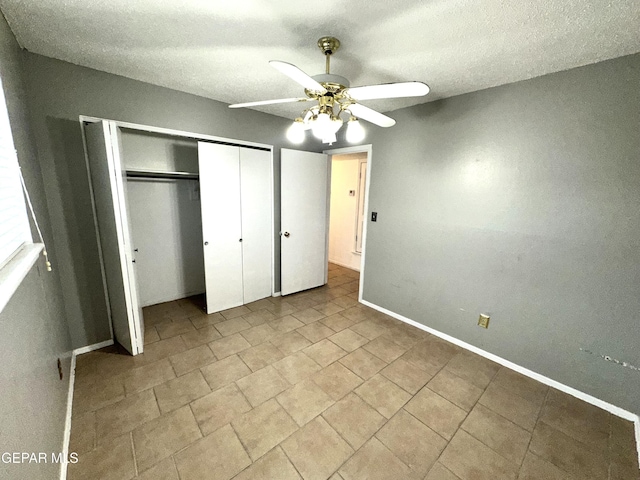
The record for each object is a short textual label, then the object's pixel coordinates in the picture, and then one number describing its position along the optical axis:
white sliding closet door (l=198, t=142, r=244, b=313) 2.58
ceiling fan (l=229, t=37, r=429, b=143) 1.18
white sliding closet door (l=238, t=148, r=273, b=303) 2.86
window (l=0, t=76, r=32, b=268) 0.95
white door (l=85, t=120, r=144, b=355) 1.76
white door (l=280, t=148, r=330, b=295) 3.15
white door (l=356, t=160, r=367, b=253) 4.38
